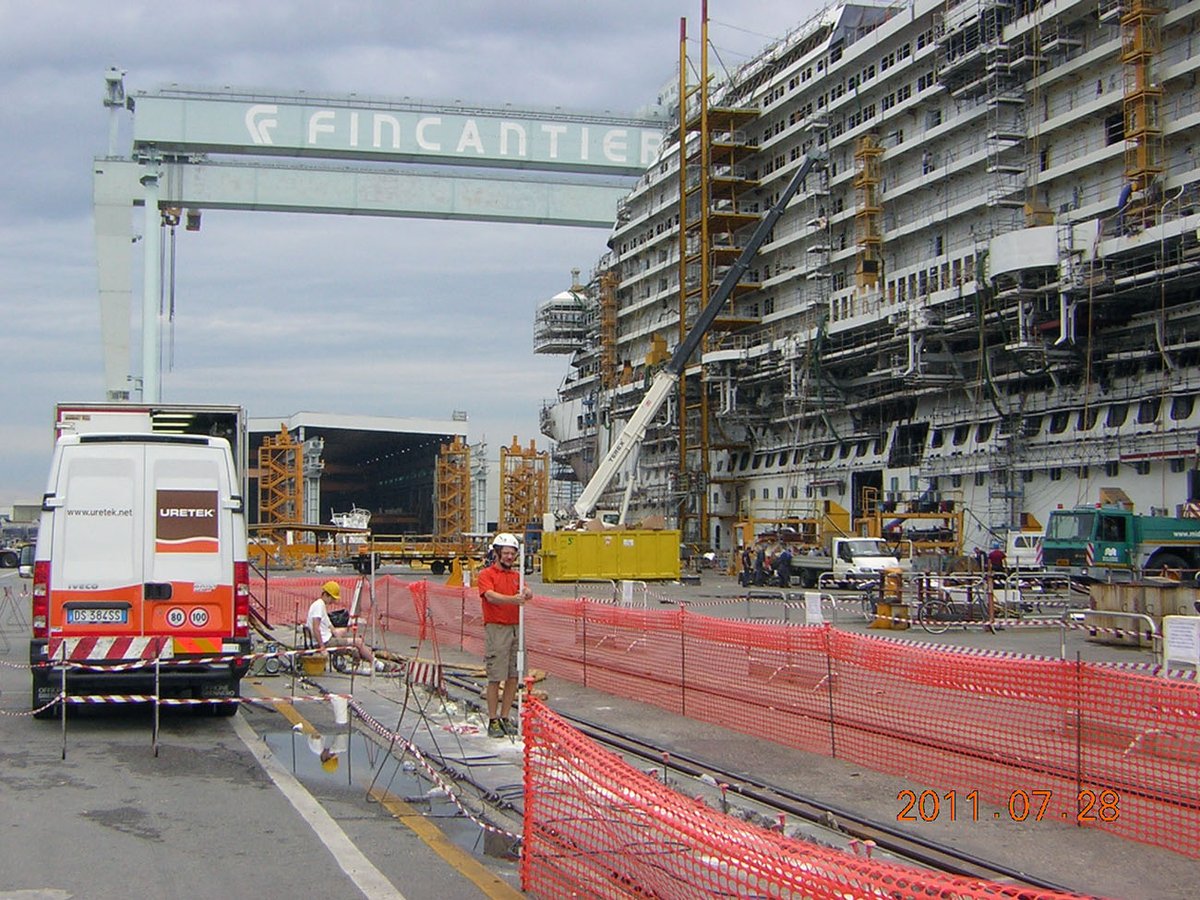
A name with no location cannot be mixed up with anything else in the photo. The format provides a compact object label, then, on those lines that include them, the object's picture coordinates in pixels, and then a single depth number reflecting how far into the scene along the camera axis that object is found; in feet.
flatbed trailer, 178.09
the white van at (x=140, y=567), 36.50
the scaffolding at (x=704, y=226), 232.32
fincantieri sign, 180.45
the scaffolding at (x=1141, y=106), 140.05
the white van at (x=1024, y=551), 134.92
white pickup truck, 121.19
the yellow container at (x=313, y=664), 52.03
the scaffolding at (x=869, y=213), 192.34
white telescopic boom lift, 176.14
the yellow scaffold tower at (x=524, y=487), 269.64
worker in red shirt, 35.55
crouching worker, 51.03
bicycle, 80.77
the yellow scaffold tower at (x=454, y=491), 263.70
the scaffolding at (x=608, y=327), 290.35
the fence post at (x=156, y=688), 33.30
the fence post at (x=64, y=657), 36.17
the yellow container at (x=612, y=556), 149.48
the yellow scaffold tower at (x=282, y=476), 241.96
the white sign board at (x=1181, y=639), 37.47
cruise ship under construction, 142.41
